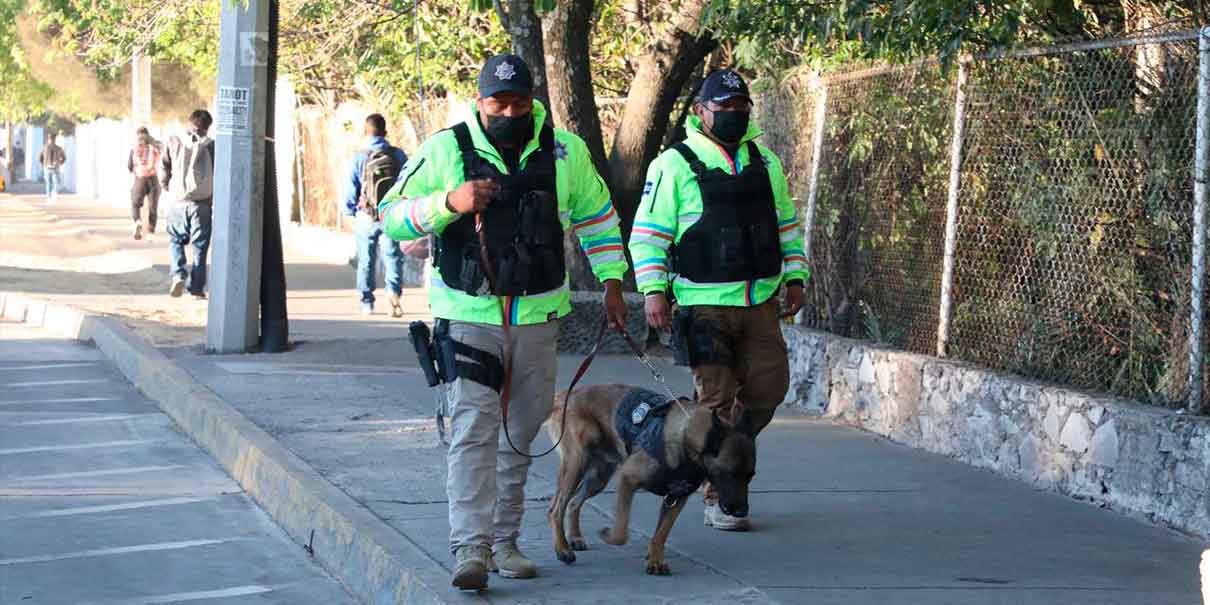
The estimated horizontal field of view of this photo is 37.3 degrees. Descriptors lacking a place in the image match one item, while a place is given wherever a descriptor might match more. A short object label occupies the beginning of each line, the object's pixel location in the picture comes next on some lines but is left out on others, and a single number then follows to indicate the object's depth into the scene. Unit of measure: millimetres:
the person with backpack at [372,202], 15398
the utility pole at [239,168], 13109
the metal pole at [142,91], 33062
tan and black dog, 6105
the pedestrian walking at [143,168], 26328
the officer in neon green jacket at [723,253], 7066
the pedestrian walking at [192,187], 17125
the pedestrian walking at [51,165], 51969
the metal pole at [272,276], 13438
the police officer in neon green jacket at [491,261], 5848
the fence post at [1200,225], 7367
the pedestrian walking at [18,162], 85712
